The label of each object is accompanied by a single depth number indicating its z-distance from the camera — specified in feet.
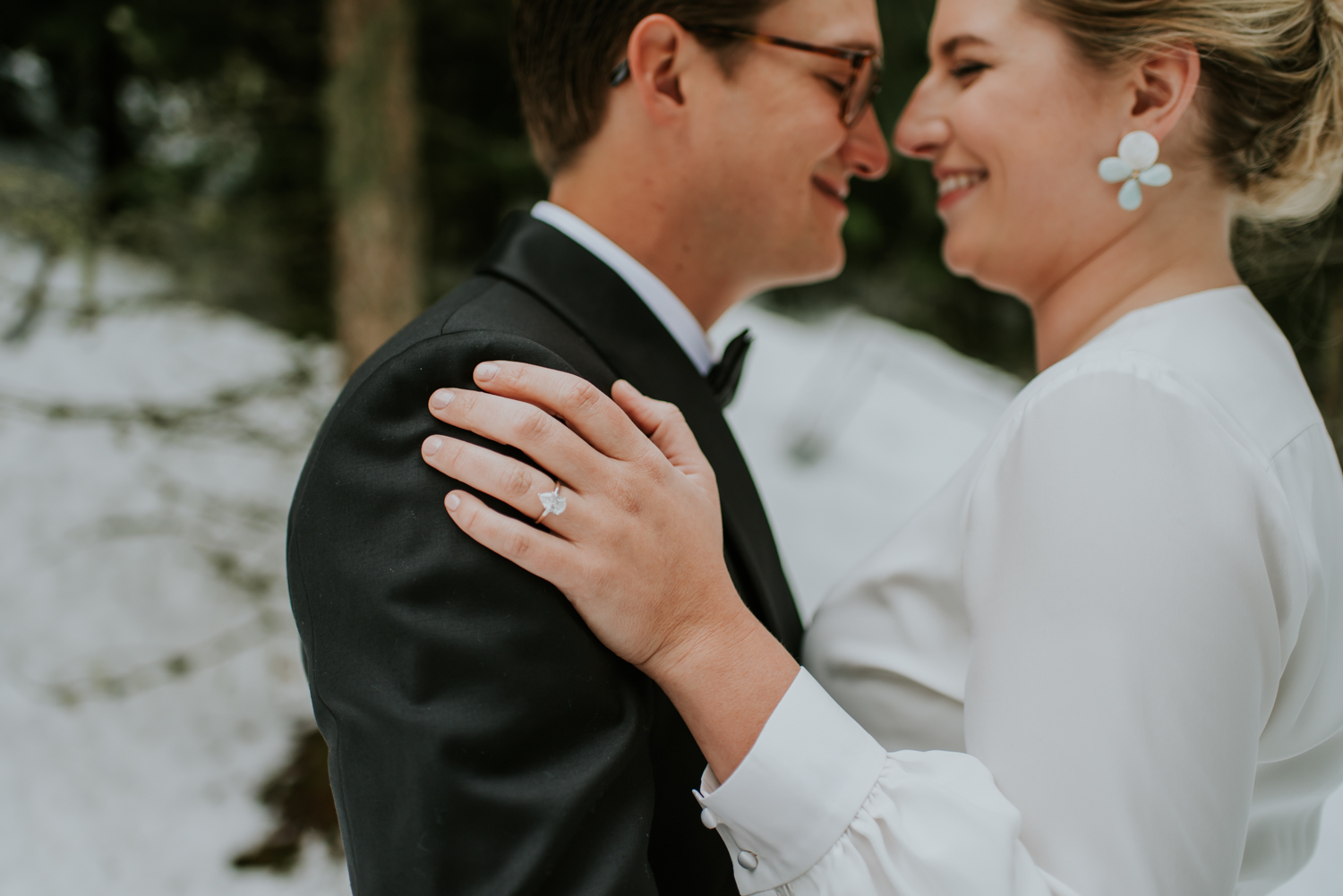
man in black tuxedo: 3.41
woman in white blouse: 3.41
